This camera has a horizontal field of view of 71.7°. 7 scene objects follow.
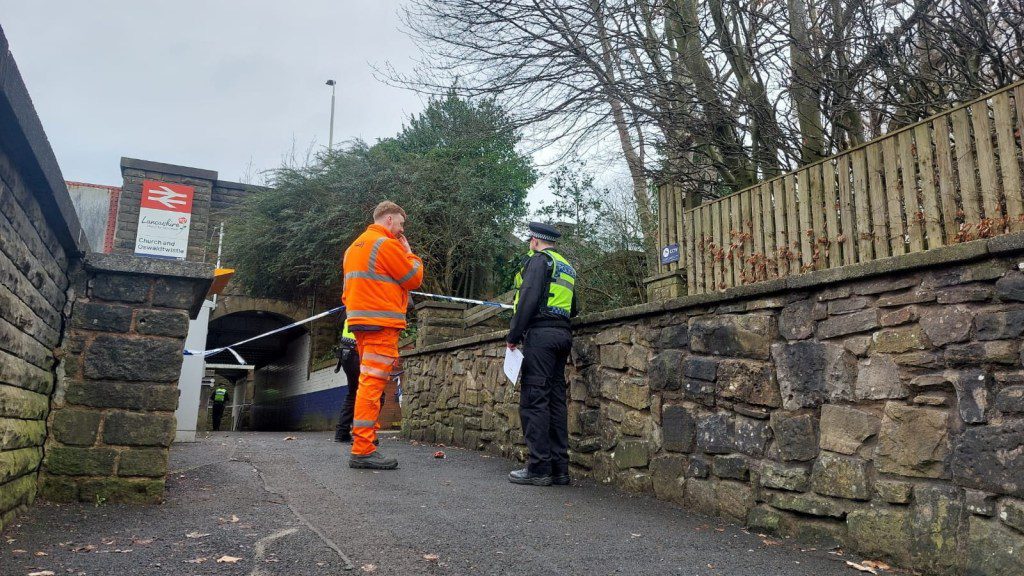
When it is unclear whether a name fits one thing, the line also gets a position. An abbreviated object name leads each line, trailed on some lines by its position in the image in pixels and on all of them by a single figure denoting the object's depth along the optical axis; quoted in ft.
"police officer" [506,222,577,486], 16.92
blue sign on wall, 19.54
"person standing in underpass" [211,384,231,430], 69.90
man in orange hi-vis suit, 18.06
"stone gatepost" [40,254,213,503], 12.76
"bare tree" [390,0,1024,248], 17.30
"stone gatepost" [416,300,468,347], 30.48
